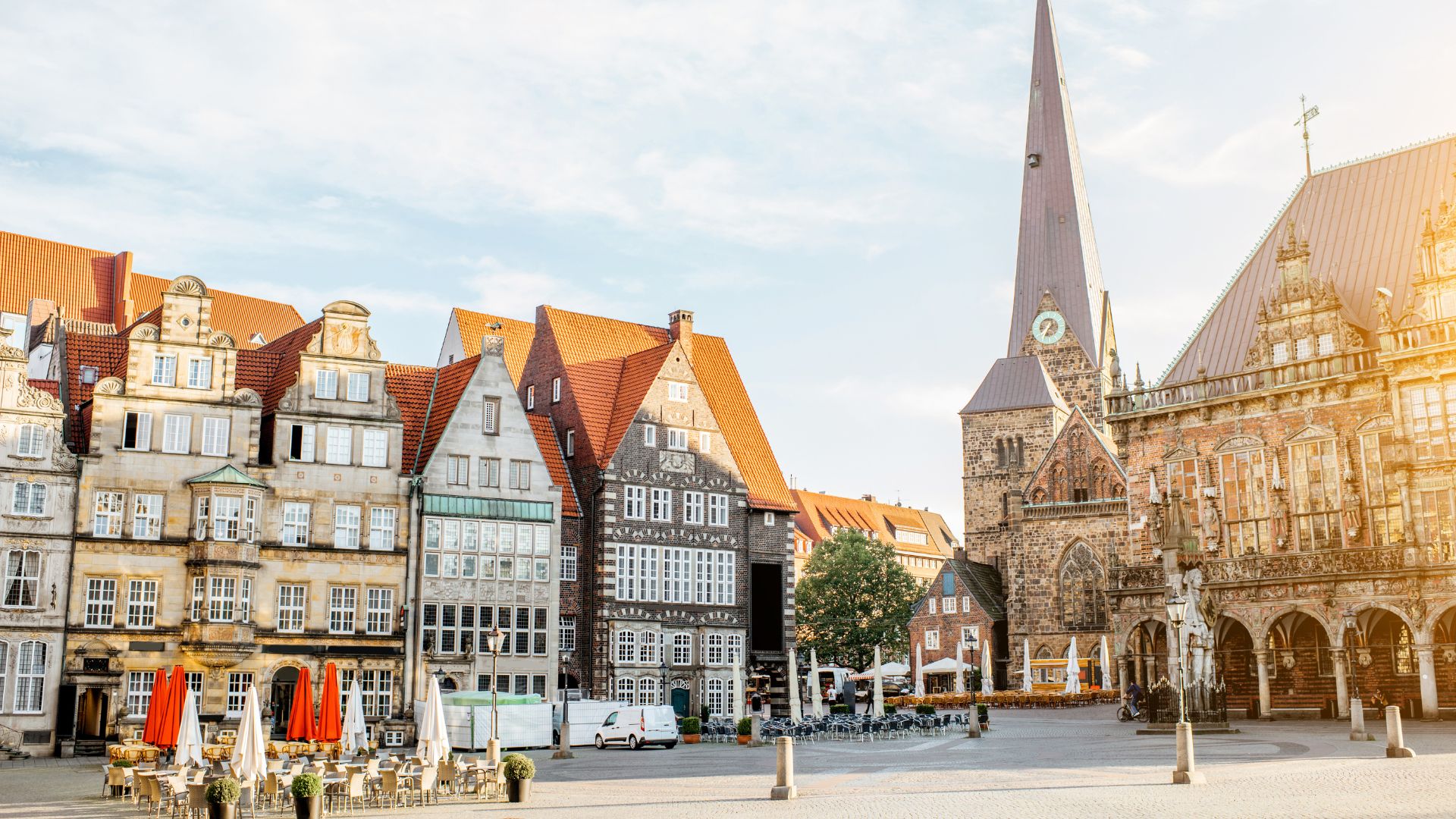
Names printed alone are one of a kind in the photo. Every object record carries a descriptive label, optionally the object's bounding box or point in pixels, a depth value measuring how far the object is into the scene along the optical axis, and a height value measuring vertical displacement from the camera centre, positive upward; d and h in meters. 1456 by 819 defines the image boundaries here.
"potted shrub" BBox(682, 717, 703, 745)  42.41 -2.27
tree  84.00 +3.02
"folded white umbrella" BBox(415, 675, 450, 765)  25.25 -1.46
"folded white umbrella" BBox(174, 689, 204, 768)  26.17 -1.49
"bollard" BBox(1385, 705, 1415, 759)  26.30 -1.59
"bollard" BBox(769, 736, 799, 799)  22.06 -1.88
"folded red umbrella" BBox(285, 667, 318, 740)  30.08 -1.20
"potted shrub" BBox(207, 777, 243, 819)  19.50 -1.95
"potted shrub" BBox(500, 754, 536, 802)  22.48 -1.93
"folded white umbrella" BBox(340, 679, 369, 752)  33.19 -1.52
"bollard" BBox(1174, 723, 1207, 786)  22.56 -1.83
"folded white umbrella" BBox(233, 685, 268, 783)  23.03 -1.49
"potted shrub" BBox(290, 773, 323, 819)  19.97 -1.96
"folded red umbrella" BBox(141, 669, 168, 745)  29.80 -1.09
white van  39.41 -1.99
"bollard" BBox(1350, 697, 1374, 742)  32.19 -1.58
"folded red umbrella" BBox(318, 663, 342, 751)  29.12 -1.16
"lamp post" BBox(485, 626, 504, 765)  26.48 -1.37
